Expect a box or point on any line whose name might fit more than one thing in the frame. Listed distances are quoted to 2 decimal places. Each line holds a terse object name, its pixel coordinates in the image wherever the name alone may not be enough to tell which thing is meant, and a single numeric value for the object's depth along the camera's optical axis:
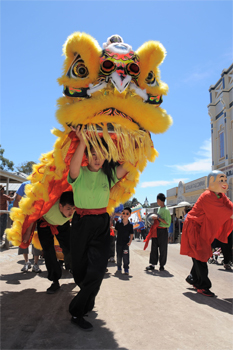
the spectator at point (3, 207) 8.43
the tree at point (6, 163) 46.03
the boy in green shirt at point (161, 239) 7.05
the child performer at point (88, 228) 2.79
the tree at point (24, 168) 53.59
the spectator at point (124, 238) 6.47
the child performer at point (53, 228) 3.98
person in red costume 4.51
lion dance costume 2.67
